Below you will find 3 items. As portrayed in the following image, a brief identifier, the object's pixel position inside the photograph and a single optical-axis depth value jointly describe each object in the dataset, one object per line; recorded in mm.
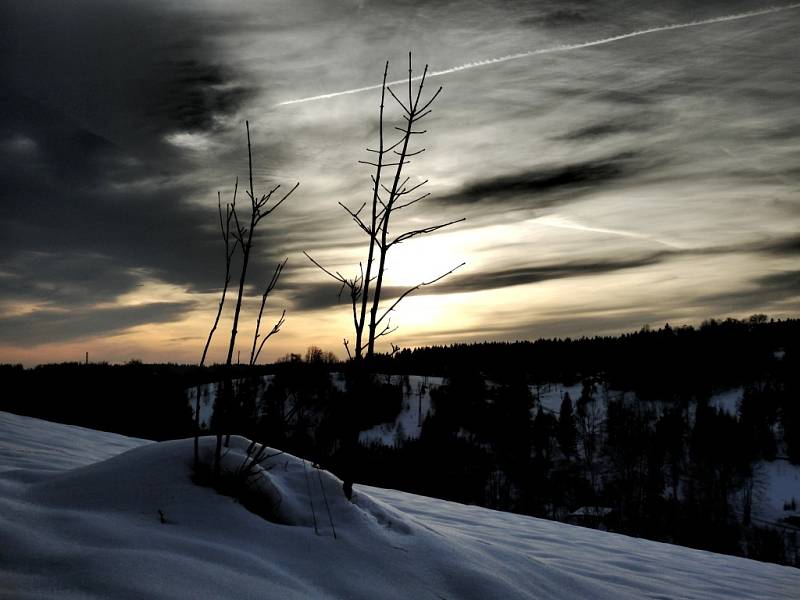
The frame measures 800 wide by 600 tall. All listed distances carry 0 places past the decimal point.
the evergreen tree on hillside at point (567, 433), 83562
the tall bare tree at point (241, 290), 2963
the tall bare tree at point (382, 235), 3635
